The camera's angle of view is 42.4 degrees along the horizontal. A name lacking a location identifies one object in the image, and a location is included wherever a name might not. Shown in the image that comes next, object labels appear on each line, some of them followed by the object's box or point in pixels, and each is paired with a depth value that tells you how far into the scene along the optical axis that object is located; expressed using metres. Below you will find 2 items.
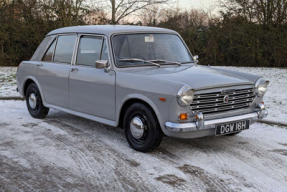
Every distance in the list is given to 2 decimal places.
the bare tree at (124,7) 21.34
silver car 4.75
